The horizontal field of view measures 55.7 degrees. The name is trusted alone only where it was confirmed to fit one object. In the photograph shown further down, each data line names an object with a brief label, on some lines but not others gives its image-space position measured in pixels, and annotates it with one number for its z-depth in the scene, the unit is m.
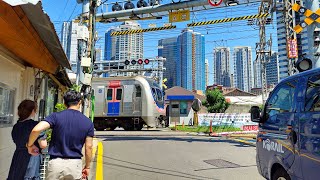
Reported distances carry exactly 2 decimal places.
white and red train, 20.70
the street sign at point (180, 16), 16.23
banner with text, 23.45
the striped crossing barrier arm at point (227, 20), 16.73
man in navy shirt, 3.40
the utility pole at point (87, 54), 10.11
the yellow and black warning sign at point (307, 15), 10.62
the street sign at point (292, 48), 13.68
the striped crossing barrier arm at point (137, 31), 17.66
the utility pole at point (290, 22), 14.70
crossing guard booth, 33.47
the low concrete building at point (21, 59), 4.22
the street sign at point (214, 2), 14.97
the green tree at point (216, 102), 38.41
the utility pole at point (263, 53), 25.78
